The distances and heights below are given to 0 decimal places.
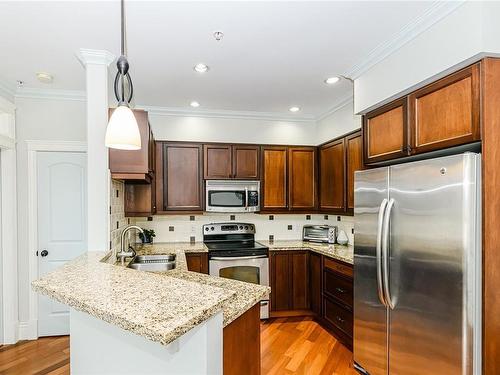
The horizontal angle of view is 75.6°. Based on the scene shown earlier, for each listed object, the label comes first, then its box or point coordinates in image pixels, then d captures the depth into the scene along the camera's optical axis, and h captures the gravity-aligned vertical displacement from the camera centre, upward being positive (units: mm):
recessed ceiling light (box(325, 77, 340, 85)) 3151 +1061
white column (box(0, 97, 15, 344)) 3314 -475
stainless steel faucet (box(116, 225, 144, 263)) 2760 -573
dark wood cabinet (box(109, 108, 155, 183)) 2631 +228
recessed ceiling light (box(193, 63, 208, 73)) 2830 +1074
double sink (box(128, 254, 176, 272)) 3053 -732
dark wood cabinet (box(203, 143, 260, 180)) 4180 +349
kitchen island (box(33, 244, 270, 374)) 991 -424
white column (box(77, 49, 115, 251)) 2535 +253
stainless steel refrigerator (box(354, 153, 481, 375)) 1723 -507
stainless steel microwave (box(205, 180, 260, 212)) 4141 -107
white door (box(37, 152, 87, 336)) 3512 -316
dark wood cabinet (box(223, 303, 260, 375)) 1450 -761
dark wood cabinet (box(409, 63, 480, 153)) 1772 +449
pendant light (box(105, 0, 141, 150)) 1534 +299
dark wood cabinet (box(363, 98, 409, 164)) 2330 +425
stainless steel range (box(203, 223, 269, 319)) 3834 -900
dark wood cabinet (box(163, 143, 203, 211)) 4062 +141
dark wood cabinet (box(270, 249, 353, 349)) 3688 -1197
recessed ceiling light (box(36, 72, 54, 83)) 3002 +1066
